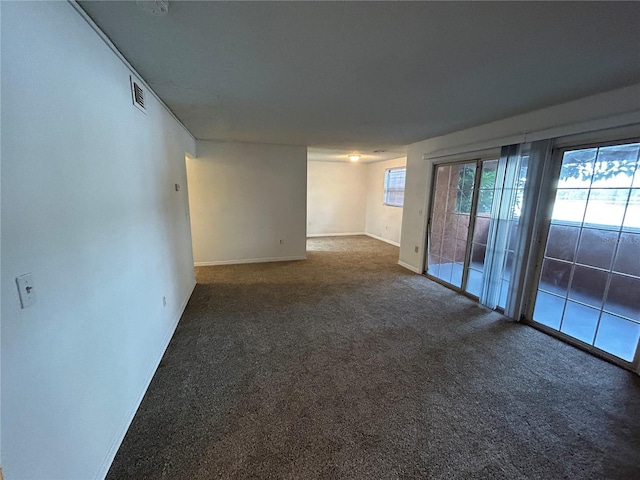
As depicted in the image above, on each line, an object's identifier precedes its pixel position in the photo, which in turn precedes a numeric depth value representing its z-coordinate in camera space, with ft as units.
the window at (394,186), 23.30
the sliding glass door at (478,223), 10.34
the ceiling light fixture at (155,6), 3.97
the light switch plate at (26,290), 3.11
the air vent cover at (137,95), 6.39
